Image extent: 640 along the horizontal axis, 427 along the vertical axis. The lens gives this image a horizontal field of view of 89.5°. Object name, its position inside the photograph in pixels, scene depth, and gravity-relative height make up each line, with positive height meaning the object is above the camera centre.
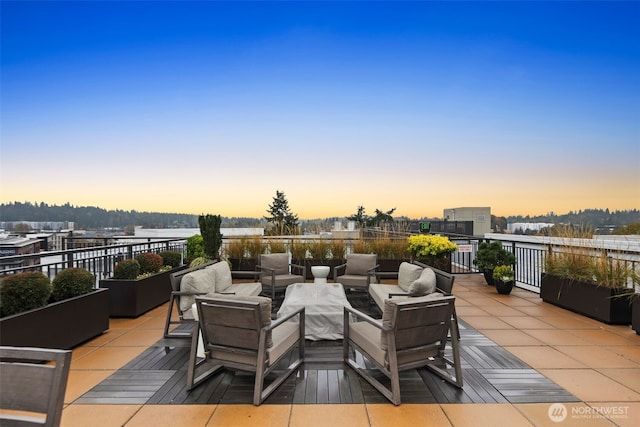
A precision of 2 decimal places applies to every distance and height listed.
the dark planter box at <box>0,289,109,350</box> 2.81 -1.01
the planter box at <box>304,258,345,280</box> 7.28 -0.99
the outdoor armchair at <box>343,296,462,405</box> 2.33 -0.94
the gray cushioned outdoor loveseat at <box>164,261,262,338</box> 3.53 -0.80
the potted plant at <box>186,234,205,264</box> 6.80 -0.55
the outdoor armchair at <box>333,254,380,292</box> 5.49 -0.95
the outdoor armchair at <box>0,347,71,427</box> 0.97 -0.49
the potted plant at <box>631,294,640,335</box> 3.81 -1.15
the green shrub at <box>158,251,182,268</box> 5.90 -0.69
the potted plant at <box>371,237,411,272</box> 7.35 -0.72
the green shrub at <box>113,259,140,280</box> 4.55 -0.71
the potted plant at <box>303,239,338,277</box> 7.32 -0.80
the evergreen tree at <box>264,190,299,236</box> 37.28 +1.39
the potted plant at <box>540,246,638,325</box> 4.20 -0.94
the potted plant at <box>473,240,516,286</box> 6.54 -0.80
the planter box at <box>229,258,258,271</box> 7.29 -1.00
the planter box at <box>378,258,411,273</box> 7.30 -1.04
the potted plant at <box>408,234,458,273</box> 6.11 -0.59
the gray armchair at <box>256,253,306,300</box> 5.54 -0.97
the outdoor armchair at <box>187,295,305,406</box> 2.33 -0.89
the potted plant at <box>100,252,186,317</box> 4.51 -0.99
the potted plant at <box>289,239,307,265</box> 7.39 -0.77
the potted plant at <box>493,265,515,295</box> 5.99 -1.13
